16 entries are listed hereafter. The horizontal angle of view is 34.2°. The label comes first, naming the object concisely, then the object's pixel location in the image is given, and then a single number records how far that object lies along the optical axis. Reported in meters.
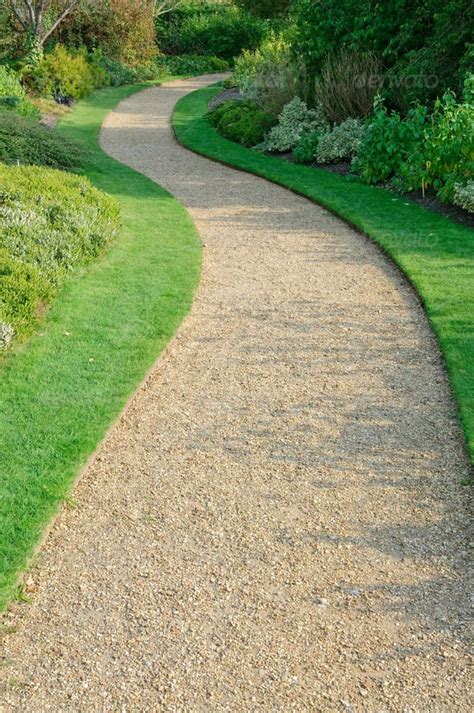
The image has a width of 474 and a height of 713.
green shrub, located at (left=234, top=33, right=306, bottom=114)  16.05
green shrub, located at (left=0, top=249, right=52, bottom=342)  6.41
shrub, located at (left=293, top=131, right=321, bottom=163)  13.91
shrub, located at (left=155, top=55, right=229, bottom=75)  34.38
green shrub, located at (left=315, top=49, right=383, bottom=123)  13.90
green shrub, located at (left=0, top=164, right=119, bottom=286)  7.84
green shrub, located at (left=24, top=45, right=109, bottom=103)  22.58
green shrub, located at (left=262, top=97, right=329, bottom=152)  14.66
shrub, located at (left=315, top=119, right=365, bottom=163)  13.30
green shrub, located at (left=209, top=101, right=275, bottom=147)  16.11
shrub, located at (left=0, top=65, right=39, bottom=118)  17.50
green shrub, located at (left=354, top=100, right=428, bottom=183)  11.30
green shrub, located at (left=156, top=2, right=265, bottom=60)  36.97
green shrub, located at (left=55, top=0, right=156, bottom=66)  29.41
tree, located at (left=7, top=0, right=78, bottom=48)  24.59
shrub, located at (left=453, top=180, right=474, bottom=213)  9.71
